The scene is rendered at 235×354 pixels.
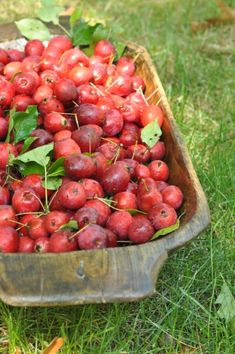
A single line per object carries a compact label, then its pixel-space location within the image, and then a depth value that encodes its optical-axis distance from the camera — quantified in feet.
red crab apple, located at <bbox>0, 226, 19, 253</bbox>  2.93
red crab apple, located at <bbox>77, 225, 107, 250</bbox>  2.89
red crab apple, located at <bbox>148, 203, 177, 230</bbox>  3.05
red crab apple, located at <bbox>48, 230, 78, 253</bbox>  2.89
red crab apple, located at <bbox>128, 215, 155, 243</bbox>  3.00
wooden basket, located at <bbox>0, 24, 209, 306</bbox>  2.69
